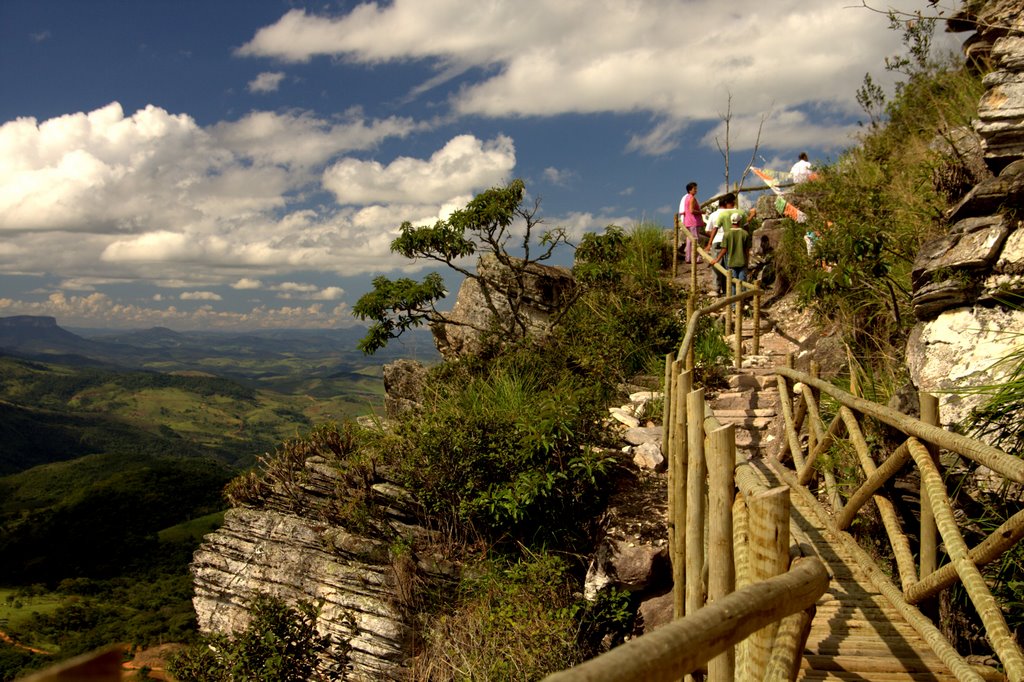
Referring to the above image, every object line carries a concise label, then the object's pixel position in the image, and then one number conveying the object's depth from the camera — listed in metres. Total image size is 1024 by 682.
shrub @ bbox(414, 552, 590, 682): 7.30
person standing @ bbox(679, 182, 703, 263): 15.72
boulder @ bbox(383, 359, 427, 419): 14.15
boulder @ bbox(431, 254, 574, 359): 14.52
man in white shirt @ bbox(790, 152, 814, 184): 17.45
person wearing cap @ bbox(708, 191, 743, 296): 13.41
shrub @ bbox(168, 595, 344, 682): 9.82
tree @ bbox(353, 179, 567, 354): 12.88
